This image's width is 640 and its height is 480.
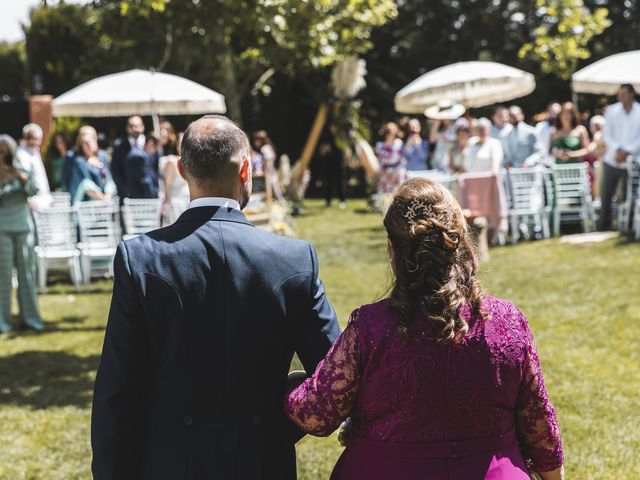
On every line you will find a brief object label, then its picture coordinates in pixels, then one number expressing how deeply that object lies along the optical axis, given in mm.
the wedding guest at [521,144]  14672
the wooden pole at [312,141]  23453
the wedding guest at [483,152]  13102
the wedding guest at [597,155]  14547
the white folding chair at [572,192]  14148
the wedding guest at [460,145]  14078
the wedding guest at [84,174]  12522
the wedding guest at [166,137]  12930
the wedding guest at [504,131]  14797
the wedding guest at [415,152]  18766
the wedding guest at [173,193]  12352
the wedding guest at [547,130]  15412
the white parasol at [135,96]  11984
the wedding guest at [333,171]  22609
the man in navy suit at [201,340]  2805
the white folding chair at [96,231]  12031
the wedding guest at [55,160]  15923
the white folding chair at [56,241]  11984
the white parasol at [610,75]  13812
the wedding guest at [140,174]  12117
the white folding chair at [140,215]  12188
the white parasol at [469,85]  15602
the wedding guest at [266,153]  19092
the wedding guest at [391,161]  19359
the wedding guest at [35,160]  10547
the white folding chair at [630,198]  12828
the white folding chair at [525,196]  14000
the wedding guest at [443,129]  17005
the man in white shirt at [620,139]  12992
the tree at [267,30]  19016
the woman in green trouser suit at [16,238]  8773
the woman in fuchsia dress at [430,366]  2559
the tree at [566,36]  22969
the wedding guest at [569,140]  14461
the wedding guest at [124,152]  11688
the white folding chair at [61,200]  13238
